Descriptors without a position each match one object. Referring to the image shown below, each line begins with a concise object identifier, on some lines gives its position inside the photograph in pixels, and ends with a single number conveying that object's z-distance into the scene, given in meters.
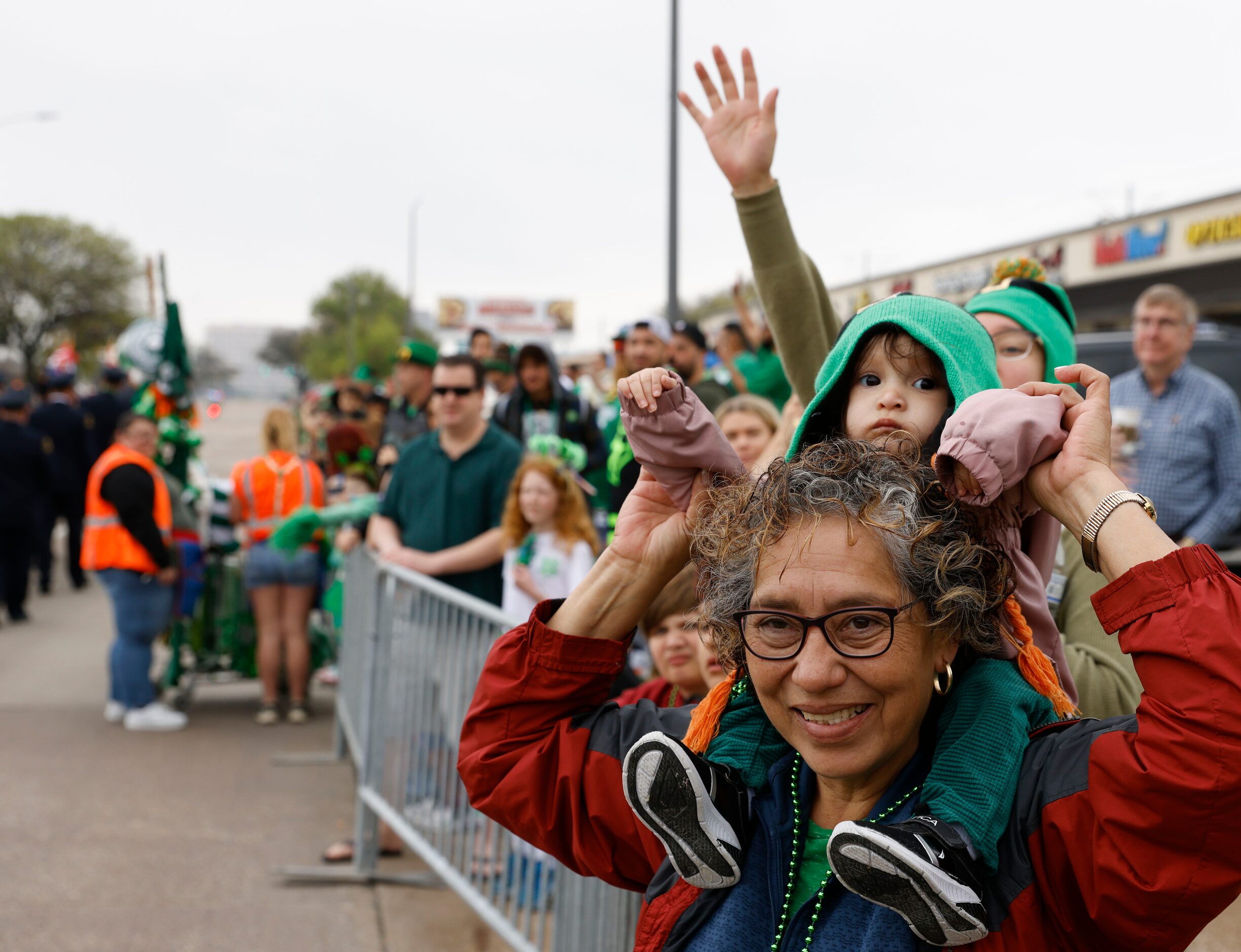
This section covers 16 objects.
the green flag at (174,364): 8.75
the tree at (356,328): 66.88
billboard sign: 58.97
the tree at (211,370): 85.69
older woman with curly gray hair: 1.30
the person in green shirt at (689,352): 5.48
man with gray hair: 5.40
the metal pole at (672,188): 9.17
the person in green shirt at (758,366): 6.05
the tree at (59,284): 52.56
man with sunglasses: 5.16
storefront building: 18.05
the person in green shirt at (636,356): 4.32
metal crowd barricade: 3.23
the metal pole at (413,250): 44.91
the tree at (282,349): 97.50
